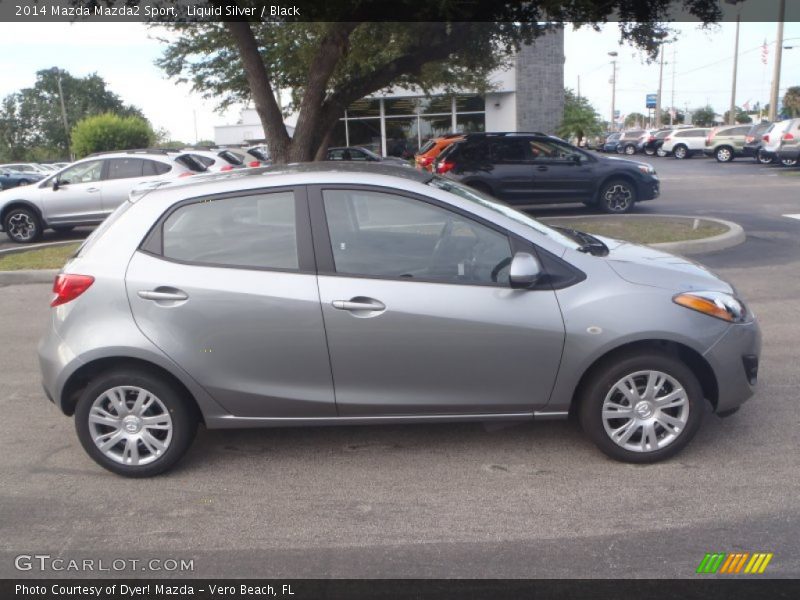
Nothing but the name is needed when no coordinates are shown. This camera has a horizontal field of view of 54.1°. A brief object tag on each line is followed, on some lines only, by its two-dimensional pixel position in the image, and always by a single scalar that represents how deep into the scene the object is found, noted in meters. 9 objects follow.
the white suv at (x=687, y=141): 40.41
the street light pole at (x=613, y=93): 89.12
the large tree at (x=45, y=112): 74.62
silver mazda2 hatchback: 4.34
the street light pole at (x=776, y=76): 36.62
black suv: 15.20
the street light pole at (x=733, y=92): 51.81
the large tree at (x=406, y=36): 11.58
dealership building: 35.28
